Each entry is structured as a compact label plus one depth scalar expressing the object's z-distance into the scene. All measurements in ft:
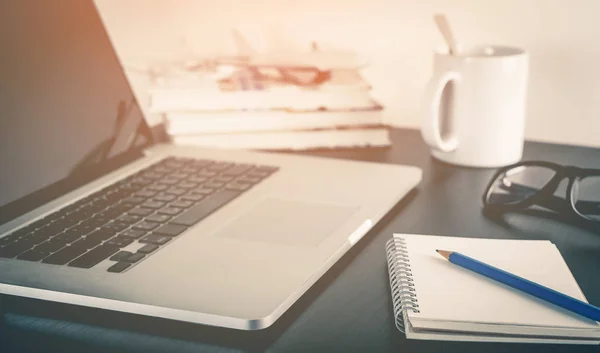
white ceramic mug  2.62
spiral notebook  1.48
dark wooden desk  1.53
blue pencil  1.49
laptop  1.68
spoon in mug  2.71
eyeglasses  2.15
